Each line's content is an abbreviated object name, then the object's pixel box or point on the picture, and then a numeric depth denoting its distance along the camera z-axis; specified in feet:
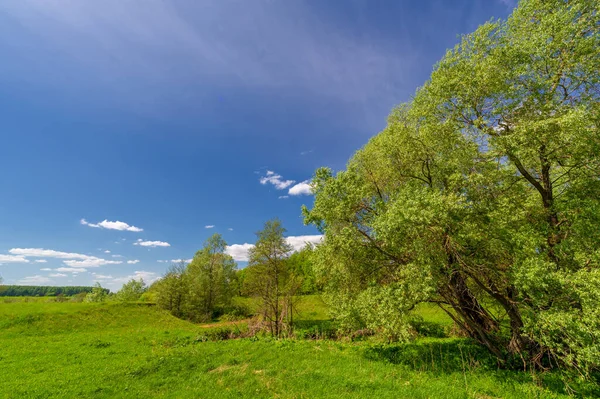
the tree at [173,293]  159.84
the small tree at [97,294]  261.03
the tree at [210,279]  163.84
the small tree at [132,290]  258.78
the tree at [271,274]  96.99
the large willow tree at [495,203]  33.63
